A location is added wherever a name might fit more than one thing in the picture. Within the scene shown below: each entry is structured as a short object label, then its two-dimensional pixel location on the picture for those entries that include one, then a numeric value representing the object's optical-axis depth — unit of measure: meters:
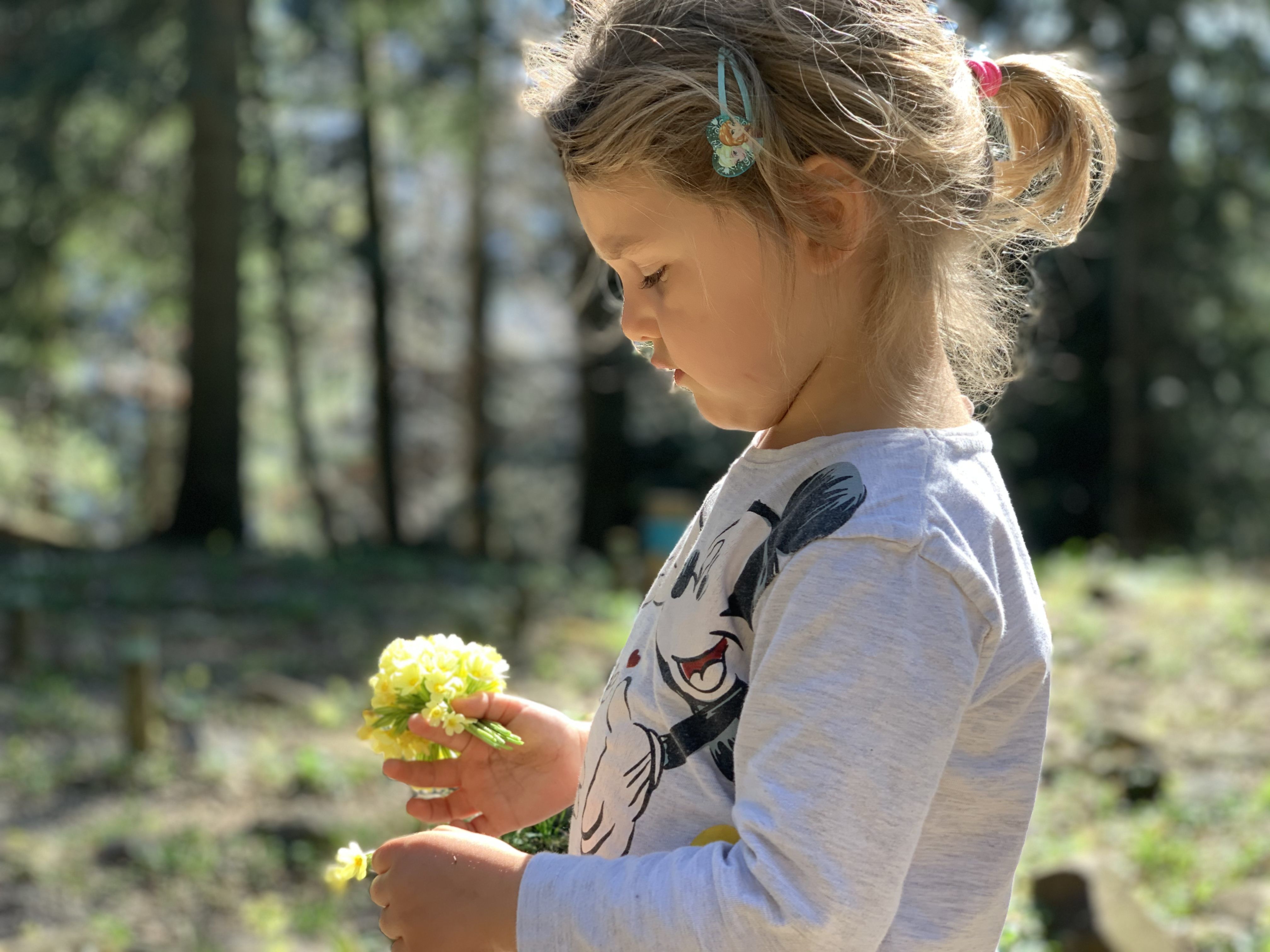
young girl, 1.11
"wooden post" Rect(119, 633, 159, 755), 5.26
